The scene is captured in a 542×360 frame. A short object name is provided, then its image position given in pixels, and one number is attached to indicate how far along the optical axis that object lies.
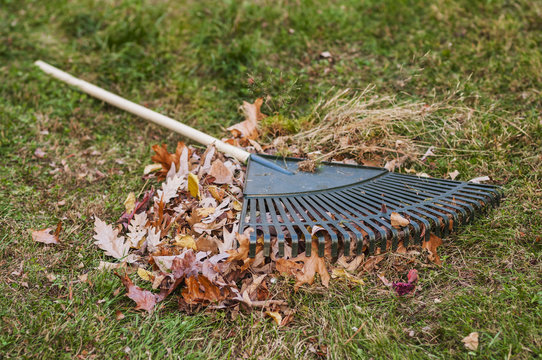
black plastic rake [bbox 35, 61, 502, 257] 2.26
